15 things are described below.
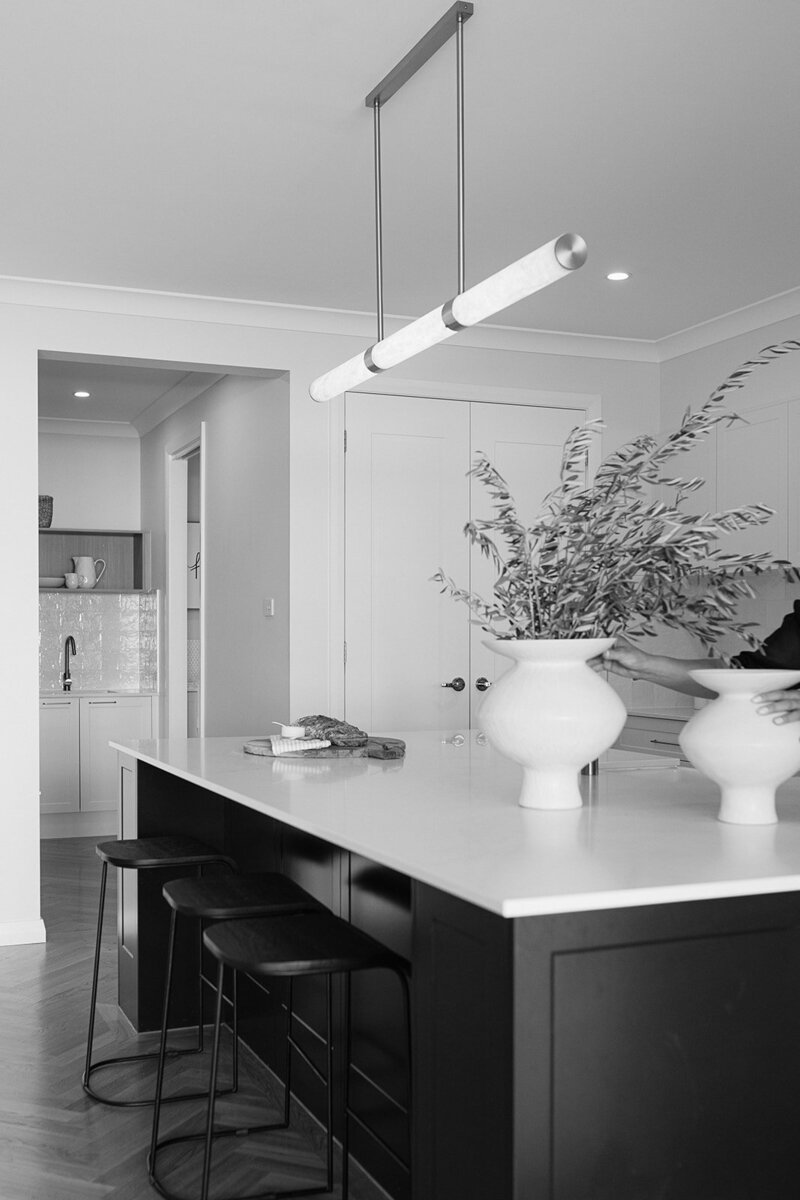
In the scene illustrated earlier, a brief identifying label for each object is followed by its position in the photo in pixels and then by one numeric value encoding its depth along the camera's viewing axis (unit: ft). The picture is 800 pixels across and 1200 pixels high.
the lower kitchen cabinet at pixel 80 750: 24.62
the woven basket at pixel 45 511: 26.00
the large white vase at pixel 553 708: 7.27
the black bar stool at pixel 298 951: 6.91
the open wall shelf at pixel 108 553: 27.12
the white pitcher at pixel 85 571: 26.63
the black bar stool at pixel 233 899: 8.27
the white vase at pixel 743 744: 6.82
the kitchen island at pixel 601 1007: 5.38
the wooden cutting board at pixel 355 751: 11.40
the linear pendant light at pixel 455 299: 8.01
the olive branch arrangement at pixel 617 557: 7.27
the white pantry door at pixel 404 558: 18.29
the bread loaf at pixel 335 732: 11.87
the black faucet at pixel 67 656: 26.21
